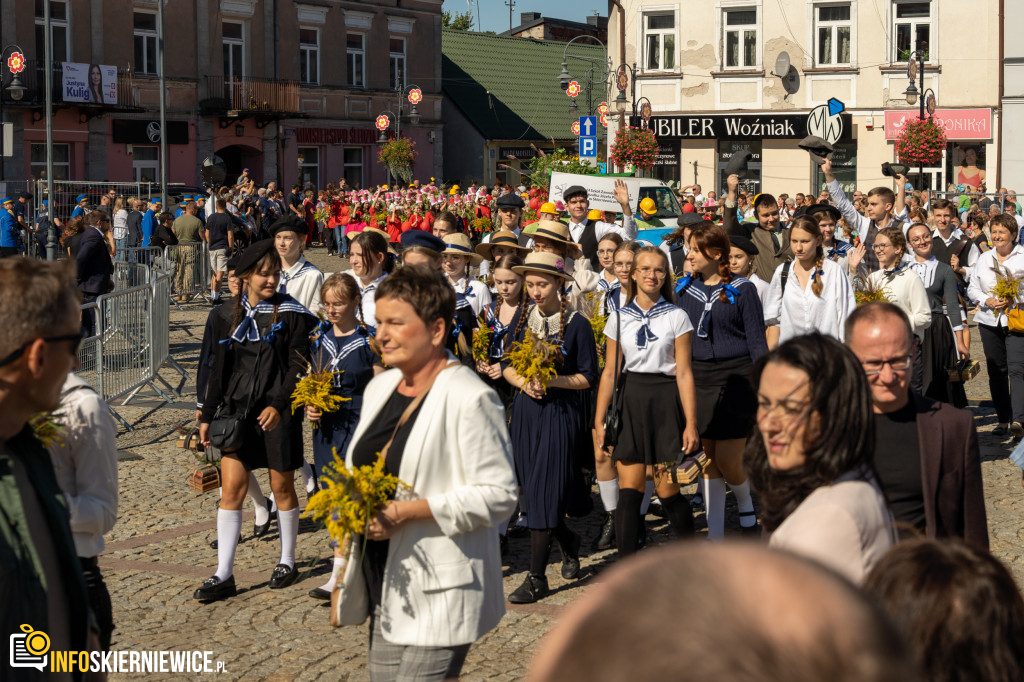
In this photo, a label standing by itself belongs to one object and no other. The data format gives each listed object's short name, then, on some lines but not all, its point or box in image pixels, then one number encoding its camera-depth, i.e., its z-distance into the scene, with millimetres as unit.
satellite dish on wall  36250
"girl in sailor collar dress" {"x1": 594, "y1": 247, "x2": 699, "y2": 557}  6906
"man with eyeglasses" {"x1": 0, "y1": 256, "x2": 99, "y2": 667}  2771
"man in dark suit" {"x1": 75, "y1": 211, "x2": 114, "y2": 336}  14852
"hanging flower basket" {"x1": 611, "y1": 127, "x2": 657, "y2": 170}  32156
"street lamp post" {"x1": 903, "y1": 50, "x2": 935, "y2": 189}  30922
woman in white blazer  3787
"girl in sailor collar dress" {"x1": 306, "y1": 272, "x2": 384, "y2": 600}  7012
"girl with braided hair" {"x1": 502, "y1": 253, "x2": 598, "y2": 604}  7031
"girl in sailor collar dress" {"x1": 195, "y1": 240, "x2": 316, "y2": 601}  6969
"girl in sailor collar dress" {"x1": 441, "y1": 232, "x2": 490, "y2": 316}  8656
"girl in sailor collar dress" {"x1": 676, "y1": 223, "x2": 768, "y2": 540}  7602
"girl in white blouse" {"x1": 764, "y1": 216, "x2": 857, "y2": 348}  8055
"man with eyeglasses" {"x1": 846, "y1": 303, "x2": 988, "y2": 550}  3615
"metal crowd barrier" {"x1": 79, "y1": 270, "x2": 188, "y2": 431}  11500
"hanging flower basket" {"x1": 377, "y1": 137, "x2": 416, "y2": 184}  40844
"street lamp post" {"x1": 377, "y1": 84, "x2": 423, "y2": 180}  42756
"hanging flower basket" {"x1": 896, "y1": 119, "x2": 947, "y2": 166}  31172
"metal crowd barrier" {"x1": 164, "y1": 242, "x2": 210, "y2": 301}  21938
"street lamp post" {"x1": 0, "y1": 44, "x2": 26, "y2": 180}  26256
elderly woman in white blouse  10516
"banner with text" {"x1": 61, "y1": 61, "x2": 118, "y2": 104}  35219
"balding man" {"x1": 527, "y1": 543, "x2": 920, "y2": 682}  1050
